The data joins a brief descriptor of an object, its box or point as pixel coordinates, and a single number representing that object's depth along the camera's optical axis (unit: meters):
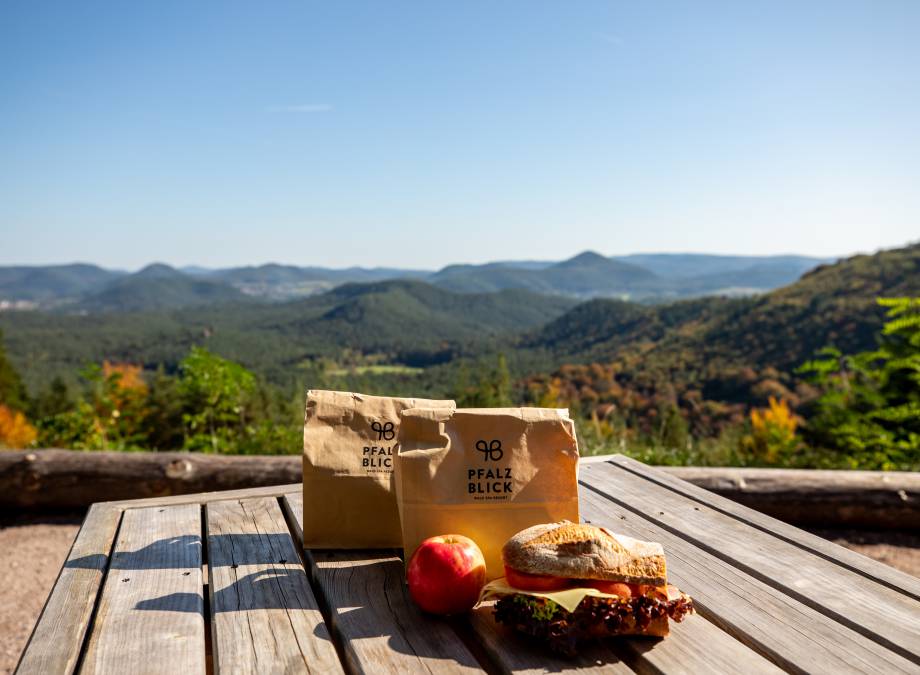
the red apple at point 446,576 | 1.14
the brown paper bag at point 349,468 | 1.43
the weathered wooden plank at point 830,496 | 3.52
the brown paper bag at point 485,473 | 1.28
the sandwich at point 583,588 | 1.04
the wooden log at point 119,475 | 3.95
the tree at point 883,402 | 4.27
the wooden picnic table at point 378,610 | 1.05
